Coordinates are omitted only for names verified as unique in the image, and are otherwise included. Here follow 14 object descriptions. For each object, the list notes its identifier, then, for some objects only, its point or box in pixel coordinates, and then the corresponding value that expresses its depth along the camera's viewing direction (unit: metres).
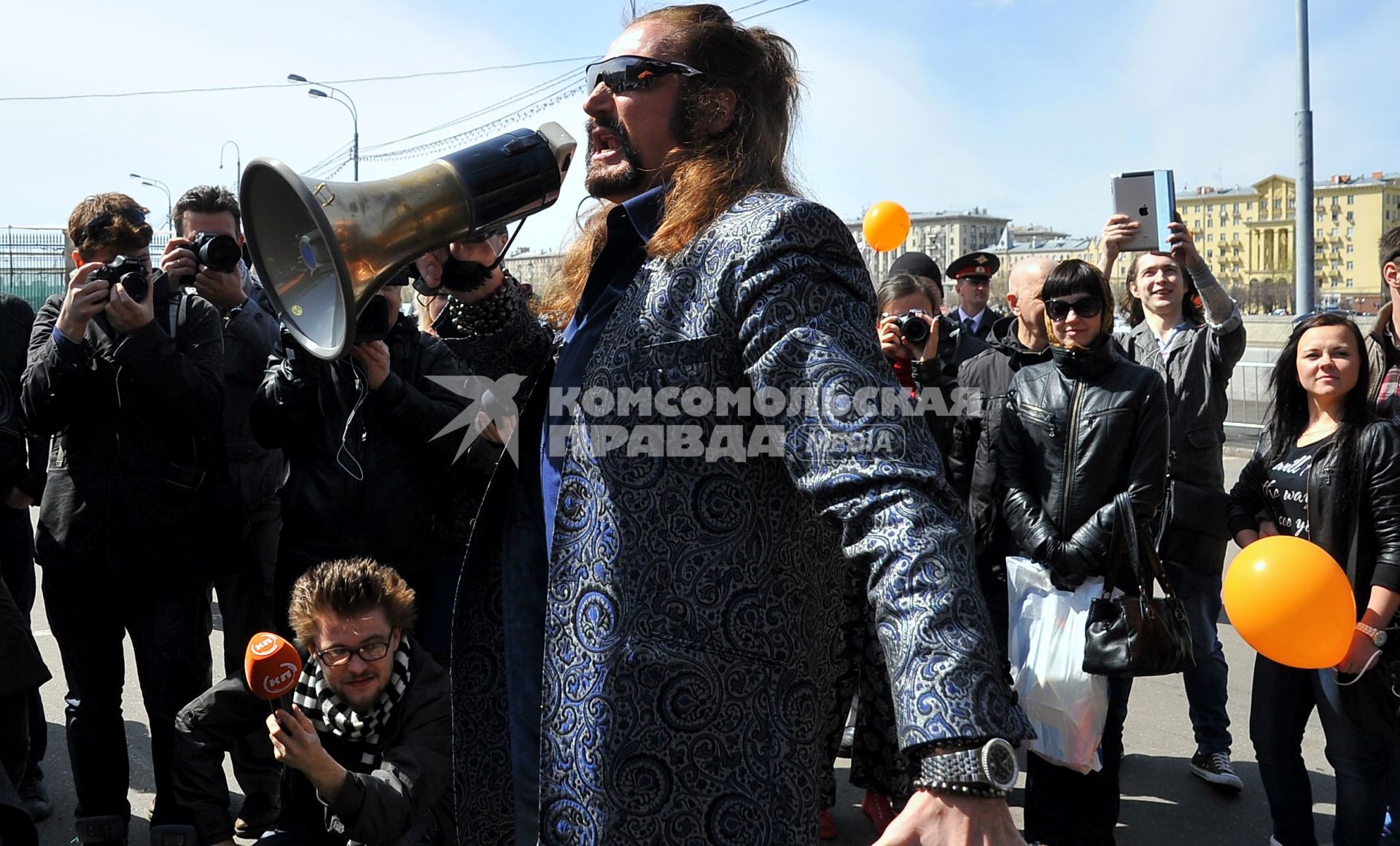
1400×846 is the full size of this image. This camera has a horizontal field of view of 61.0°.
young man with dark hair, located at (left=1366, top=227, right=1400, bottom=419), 3.88
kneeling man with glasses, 2.82
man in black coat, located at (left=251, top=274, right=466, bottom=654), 3.36
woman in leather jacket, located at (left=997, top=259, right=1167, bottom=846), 3.56
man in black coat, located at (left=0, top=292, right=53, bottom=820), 3.99
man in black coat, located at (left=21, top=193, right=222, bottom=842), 3.42
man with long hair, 1.26
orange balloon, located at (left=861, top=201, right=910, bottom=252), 6.95
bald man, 4.03
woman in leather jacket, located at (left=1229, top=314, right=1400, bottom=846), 3.37
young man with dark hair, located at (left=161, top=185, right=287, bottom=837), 3.76
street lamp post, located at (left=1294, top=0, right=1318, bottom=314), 12.24
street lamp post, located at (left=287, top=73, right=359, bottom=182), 20.97
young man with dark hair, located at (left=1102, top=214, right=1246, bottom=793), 4.31
